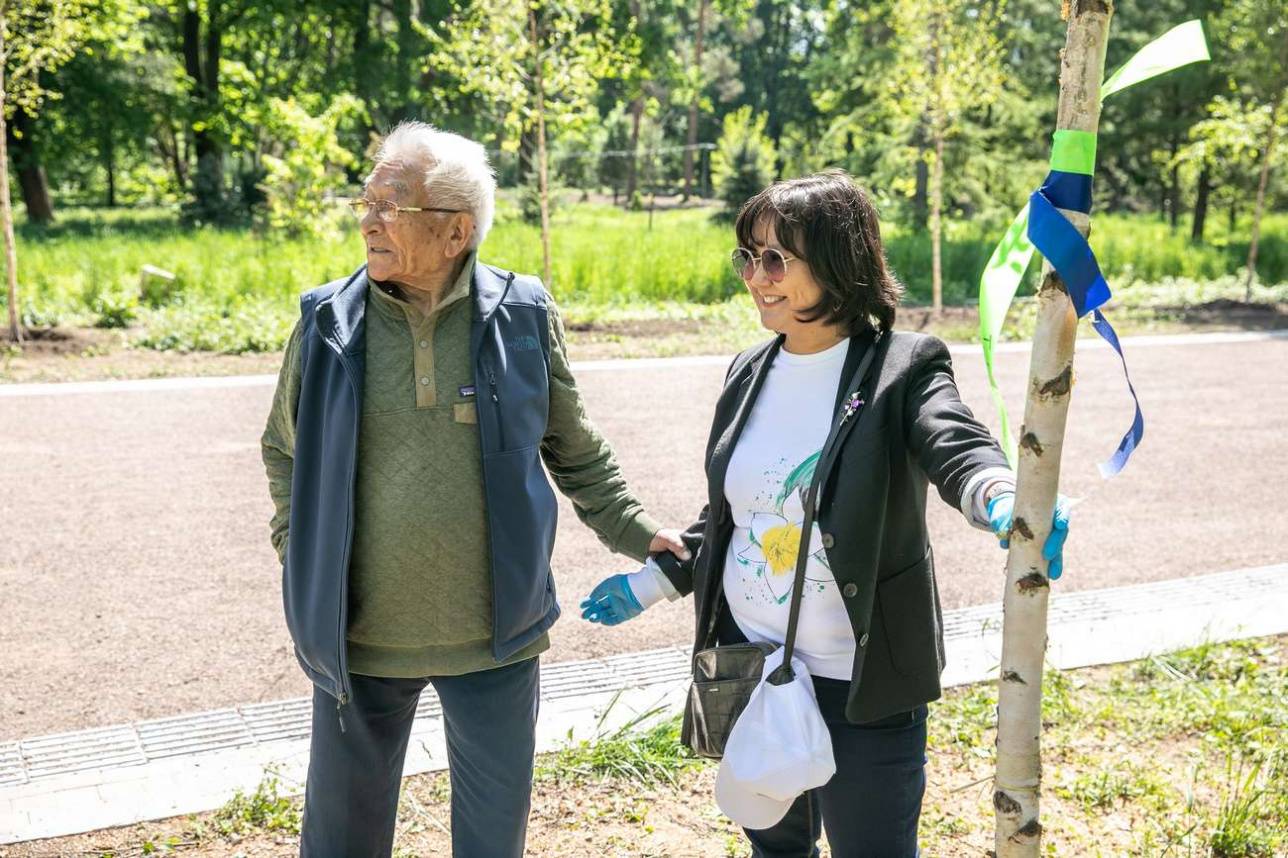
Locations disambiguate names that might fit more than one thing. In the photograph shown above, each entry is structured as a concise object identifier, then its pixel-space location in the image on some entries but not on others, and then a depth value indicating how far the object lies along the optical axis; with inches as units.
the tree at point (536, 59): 530.3
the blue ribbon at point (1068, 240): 69.5
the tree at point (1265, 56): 687.7
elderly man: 90.7
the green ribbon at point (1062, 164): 71.0
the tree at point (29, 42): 454.0
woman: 85.9
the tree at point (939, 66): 614.2
